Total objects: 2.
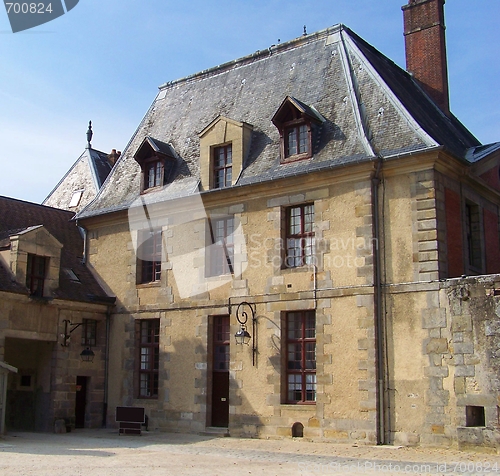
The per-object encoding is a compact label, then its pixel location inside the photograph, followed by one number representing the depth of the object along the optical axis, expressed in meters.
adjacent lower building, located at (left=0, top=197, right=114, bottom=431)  16.66
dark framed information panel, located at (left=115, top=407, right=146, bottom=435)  16.14
